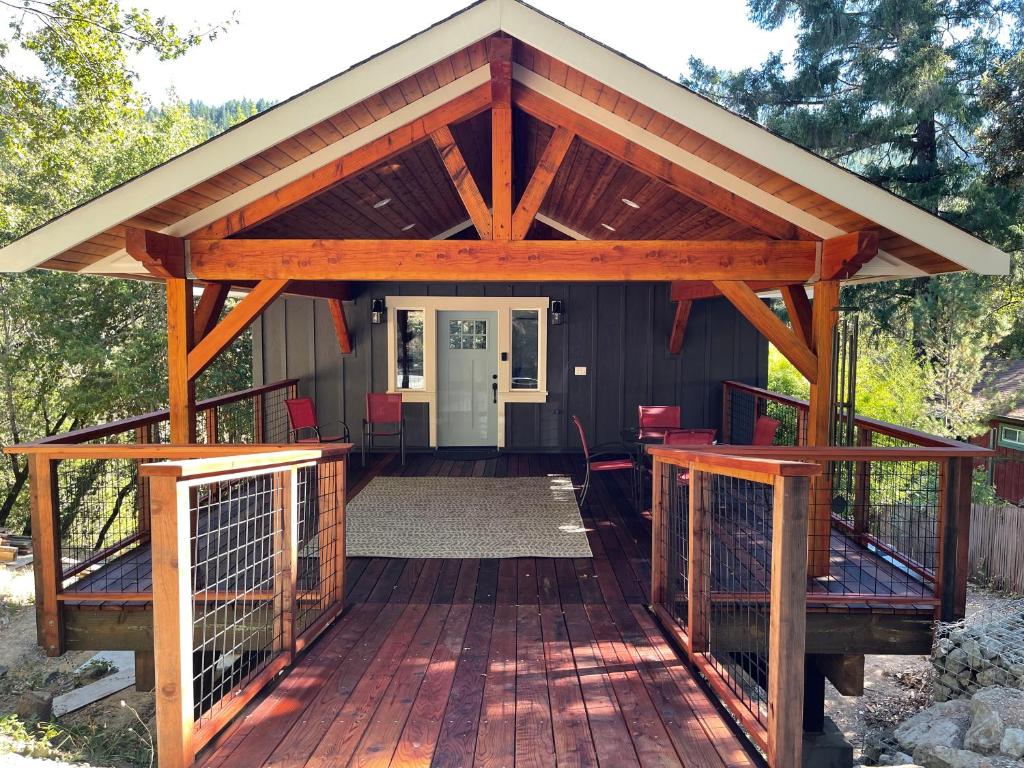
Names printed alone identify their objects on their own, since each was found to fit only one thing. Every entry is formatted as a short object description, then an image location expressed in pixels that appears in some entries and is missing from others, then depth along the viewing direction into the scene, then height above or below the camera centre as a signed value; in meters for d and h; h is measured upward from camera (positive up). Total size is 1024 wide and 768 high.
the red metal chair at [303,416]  7.96 -0.70
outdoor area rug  5.16 -1.42
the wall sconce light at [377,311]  8.94 +0.60
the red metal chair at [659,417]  7.48 -0.65
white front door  9.22 -0.14
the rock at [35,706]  5.45 -2.84
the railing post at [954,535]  3.71 -0.96
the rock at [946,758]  4.05 -2.50
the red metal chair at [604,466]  6.10 -0.98
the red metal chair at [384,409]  8.53 -0.65
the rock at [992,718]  4.27 -2.31
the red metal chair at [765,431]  5.64 -0.61
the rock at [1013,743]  3.95 -2.25
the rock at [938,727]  4.80 -2.75
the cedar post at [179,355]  4.53 +0.01
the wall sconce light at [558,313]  8.96 +0.59
